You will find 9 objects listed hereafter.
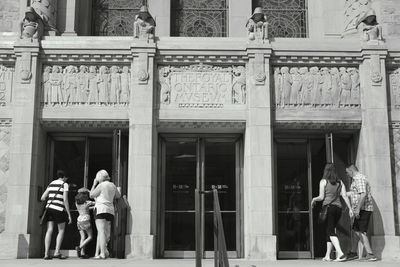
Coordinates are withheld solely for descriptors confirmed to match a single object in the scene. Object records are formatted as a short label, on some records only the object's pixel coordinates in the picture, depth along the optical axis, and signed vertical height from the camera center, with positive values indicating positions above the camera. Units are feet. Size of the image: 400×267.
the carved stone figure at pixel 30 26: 46.50 +16.01
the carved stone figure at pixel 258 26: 46.91 +16.25
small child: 42.78 +0.02
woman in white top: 40.93 +0.82
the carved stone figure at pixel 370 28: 47.24 +16.23
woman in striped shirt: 42.14 +0.91
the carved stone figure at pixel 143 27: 46.62 +16.07
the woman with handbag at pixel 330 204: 40.98 +1.19
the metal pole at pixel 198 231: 25.86 -0.53
